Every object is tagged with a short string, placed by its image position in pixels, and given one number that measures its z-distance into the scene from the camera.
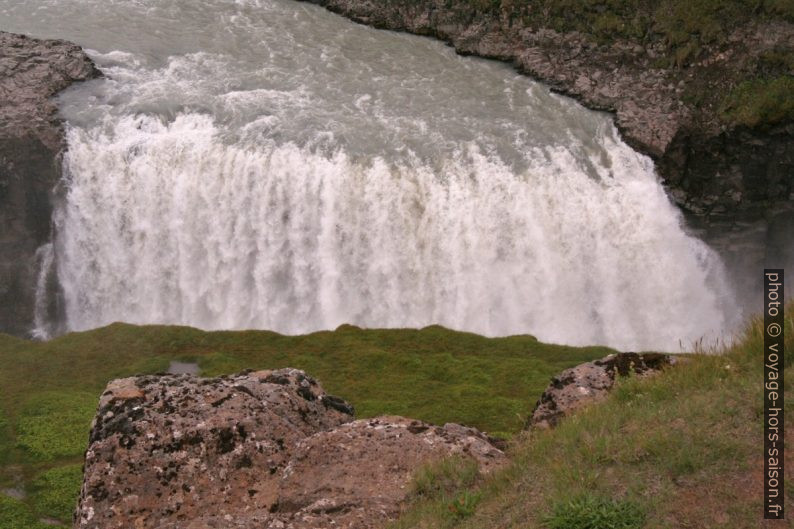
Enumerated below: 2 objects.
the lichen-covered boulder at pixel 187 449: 13.56
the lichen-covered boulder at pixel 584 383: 14.78
